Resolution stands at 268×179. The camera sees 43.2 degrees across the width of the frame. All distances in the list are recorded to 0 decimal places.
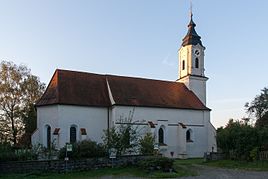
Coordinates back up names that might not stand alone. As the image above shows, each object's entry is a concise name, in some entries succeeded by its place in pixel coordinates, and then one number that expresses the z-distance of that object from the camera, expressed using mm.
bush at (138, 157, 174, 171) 20156
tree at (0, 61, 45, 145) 39750
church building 32625
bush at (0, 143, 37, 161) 20086
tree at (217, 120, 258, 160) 25875
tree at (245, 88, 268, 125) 49344
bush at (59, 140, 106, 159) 21250
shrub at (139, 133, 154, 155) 24156
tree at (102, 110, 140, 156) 22750
